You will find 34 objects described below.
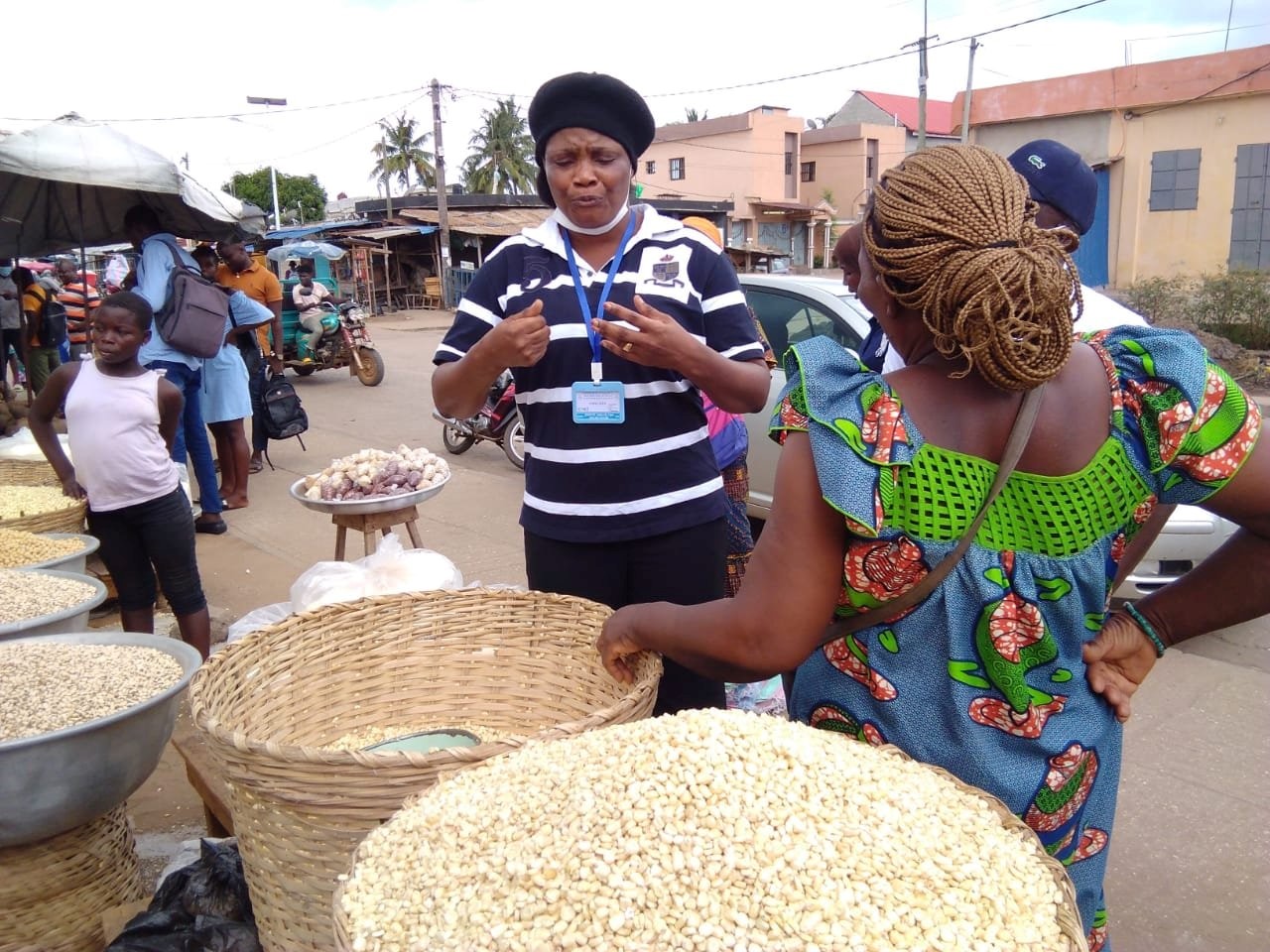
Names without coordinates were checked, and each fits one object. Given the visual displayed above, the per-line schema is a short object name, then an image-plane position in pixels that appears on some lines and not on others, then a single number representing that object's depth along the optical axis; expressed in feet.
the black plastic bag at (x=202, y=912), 5.87
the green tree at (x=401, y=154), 147.43
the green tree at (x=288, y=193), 165.58
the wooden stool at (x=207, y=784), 7.33
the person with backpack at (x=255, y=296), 22.95
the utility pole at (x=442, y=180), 81.76
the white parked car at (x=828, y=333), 13.65
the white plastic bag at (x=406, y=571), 10.53
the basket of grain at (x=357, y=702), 4.21
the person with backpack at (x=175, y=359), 18.01
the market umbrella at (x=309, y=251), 67.72
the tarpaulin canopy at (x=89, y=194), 16.02
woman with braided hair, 3.63
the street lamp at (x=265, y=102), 89.61
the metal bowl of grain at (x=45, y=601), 8.16
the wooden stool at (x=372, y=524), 12.17
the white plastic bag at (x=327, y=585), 10.35
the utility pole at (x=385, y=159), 143.64
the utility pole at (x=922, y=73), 67.67
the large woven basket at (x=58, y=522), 11.32
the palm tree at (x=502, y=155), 143.43
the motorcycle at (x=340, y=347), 40.70
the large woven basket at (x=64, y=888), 7.01
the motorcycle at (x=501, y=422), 24.99
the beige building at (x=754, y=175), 112.68
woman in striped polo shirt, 6.59
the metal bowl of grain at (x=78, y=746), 6.14
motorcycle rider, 41.06
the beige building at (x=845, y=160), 116.67
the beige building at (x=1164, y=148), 58.95
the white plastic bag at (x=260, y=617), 10.46
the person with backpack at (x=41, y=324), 28.94
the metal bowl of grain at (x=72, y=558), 9.84
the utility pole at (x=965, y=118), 63.05
